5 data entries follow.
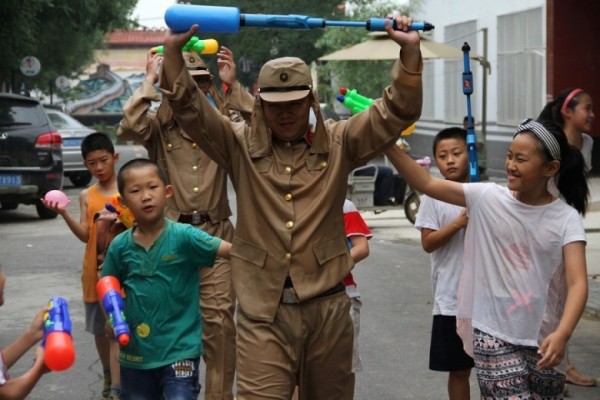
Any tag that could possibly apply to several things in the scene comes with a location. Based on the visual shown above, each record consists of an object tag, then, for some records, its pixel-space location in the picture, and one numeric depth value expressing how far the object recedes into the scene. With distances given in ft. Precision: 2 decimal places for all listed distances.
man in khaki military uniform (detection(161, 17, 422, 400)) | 15.92
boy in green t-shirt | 17.89
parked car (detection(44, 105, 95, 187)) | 82.30
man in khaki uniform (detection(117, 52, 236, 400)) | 22.49
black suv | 58.59
